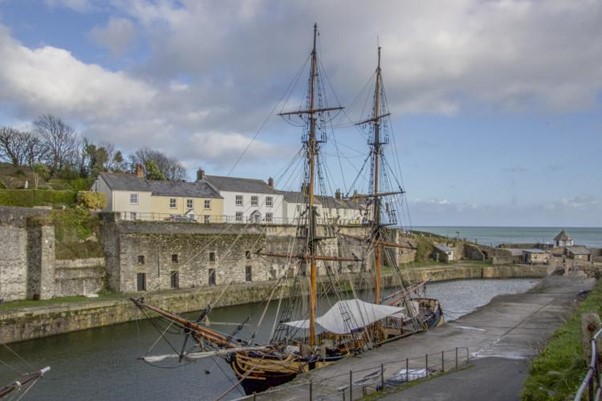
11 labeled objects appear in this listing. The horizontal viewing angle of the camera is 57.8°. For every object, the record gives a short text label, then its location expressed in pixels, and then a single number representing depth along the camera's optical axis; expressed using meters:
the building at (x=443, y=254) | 65.51
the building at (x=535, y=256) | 65.00
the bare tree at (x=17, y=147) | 62.81
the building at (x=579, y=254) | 67.06
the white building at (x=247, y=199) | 48.94
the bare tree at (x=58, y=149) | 65.00
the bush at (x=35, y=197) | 39.03
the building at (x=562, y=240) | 73.50
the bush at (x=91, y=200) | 39.47
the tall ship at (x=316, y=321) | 17.98
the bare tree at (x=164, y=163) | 79.88
